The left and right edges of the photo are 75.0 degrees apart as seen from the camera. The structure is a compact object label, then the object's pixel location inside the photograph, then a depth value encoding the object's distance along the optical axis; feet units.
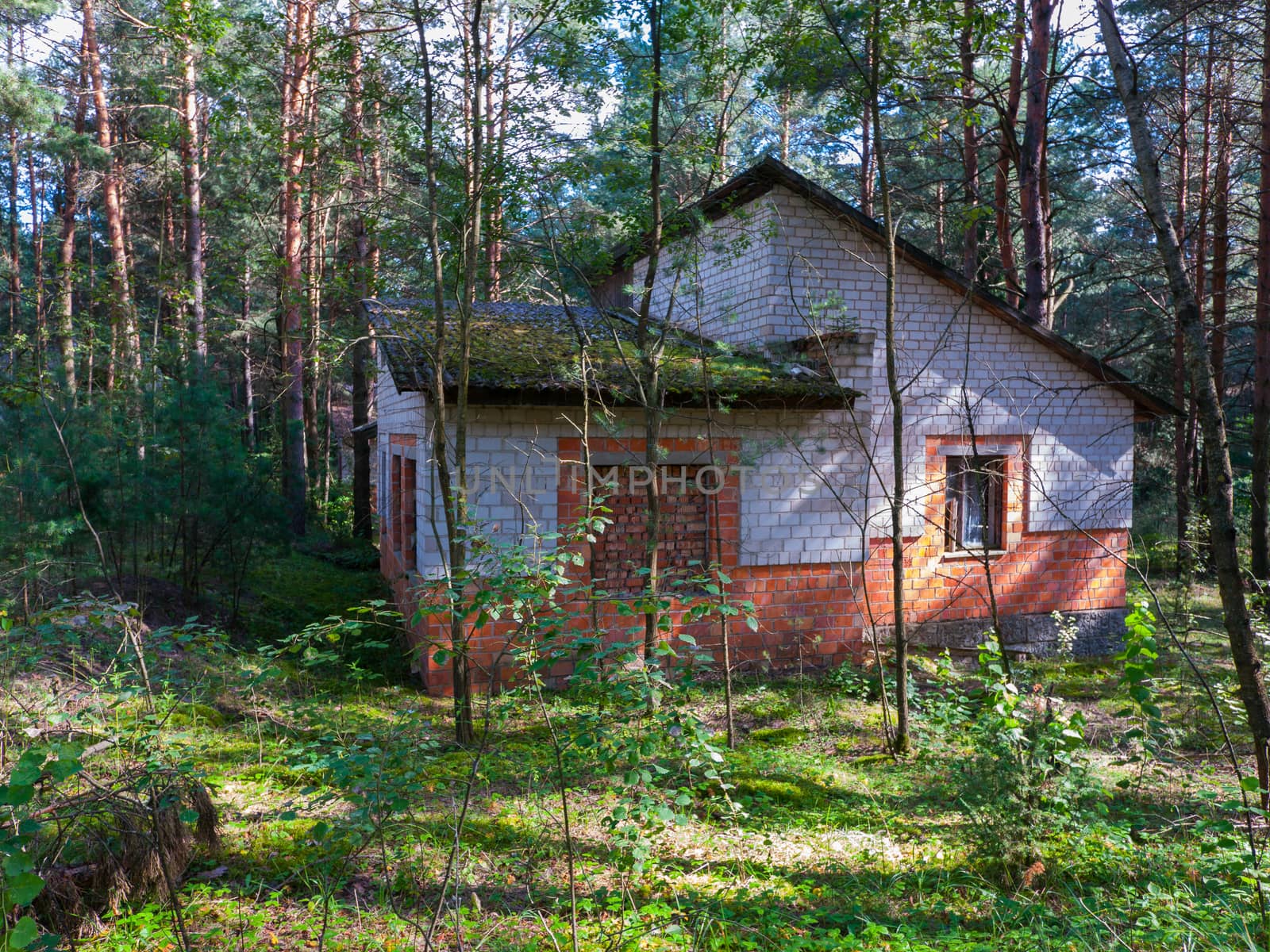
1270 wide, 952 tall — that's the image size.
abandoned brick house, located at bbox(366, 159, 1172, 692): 27.30
